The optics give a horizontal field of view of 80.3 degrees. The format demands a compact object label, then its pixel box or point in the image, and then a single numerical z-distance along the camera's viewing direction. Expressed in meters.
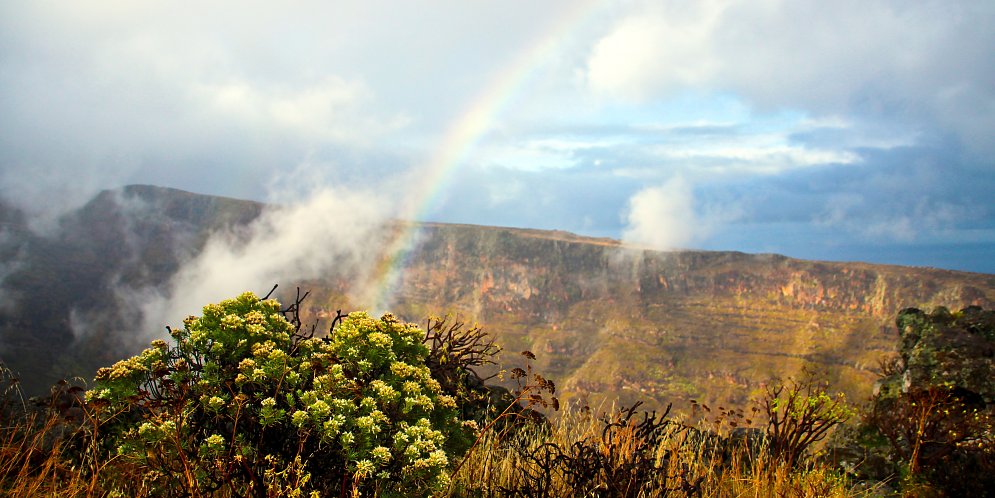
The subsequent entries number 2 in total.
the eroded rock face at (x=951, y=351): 11.74
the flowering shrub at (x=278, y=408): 5.01
